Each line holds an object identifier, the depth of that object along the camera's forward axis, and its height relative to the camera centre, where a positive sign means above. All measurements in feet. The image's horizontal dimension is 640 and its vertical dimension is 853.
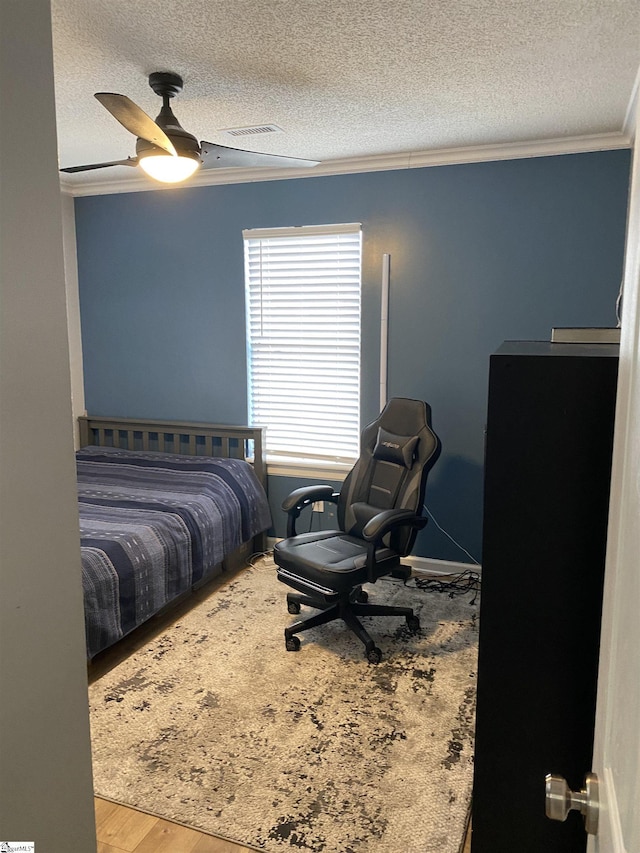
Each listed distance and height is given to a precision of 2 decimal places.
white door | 1.99 -1.06
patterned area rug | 6.47 -4.88
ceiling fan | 6.61 +2.50
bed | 9.07 -2.91
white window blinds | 13.01 +0.23
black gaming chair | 9.49 -2.98
